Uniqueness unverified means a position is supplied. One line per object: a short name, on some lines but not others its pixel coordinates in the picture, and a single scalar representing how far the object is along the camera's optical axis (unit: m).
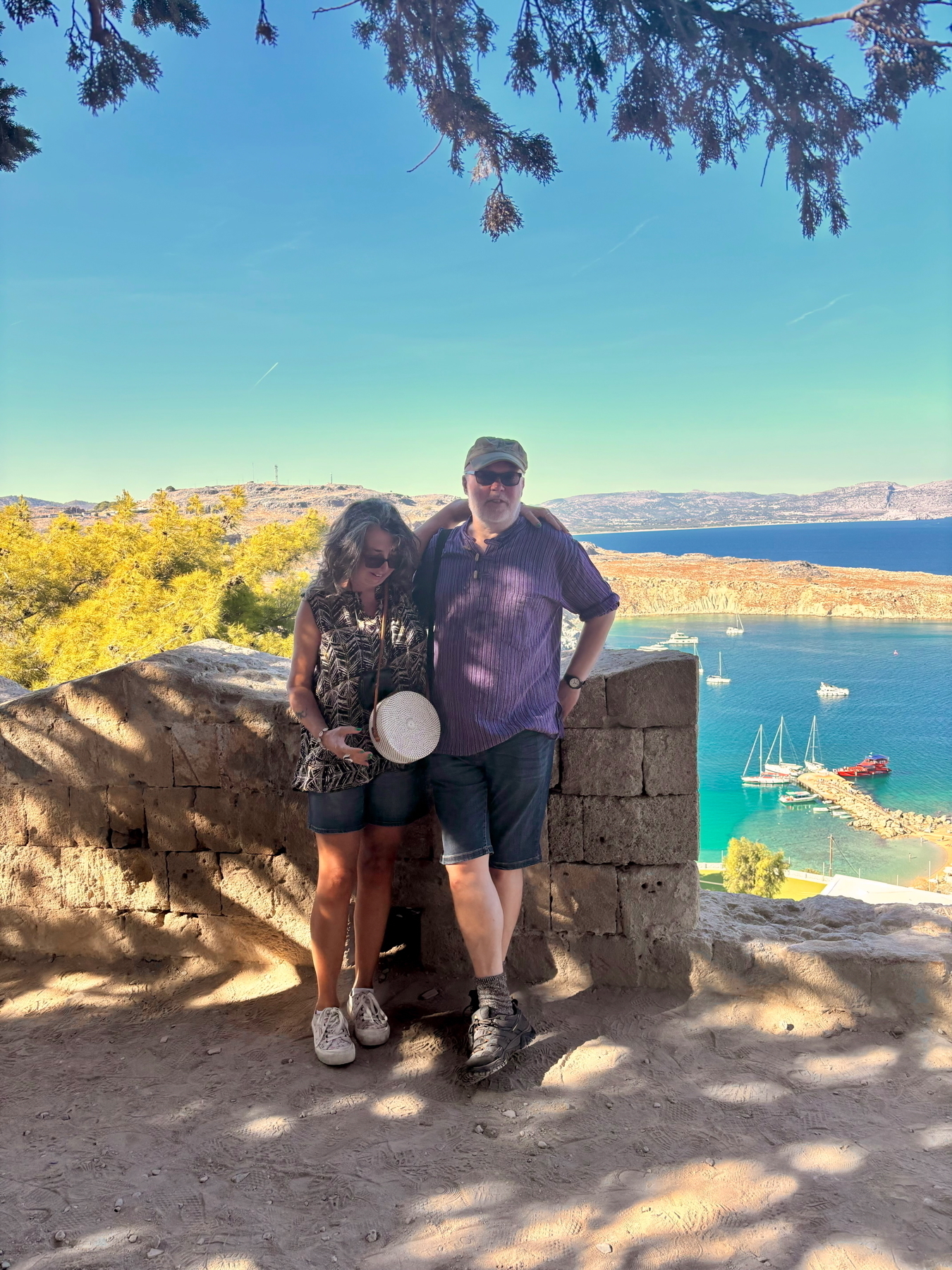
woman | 2.37
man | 2.34
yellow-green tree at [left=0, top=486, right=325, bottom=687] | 17.62
